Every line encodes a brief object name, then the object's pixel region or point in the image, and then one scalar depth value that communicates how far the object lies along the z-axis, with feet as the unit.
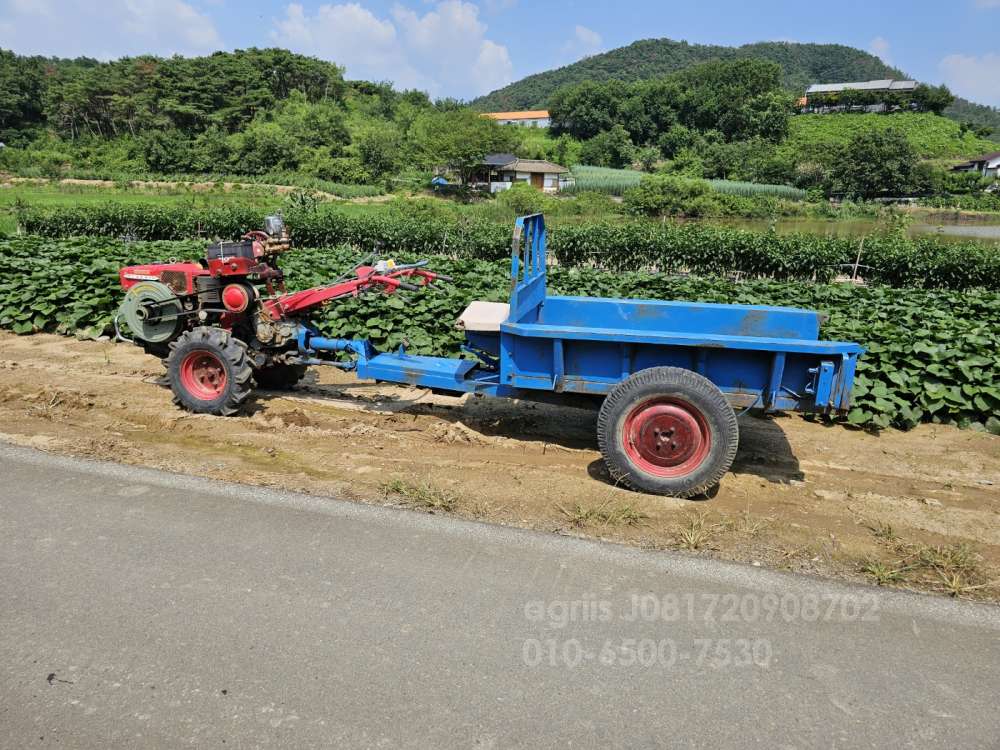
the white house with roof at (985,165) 234.99
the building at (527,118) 460.14
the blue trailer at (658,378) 16.24
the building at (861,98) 375.04
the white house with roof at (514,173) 216.54
